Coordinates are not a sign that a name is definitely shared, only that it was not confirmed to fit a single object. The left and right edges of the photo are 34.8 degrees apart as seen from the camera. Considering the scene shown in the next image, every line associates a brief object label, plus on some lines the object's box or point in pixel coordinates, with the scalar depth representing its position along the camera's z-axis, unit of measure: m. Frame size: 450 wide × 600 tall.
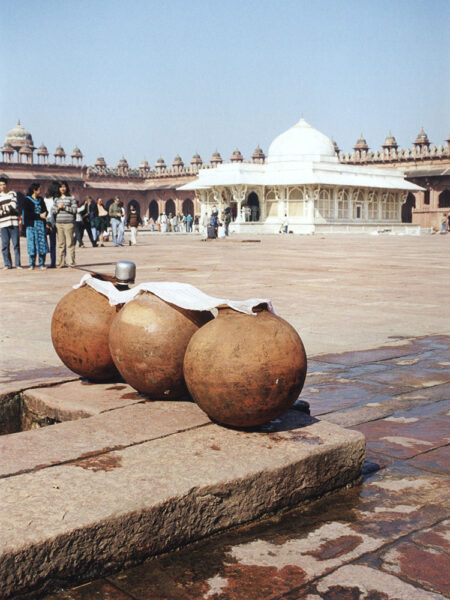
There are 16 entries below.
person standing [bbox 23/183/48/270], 9.23
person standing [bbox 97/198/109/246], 16.45
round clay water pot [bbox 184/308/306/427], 2.04
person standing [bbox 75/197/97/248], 13.88
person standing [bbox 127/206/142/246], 16.45
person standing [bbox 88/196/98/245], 16.83
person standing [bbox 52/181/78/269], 9.18
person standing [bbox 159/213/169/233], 40.16
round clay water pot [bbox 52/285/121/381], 2.66
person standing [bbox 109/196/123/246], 16.11
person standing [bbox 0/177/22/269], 9.08
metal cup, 2.80
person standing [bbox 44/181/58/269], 9.38
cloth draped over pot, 2.20
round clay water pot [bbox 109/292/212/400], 2.35
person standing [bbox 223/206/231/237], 26.18
